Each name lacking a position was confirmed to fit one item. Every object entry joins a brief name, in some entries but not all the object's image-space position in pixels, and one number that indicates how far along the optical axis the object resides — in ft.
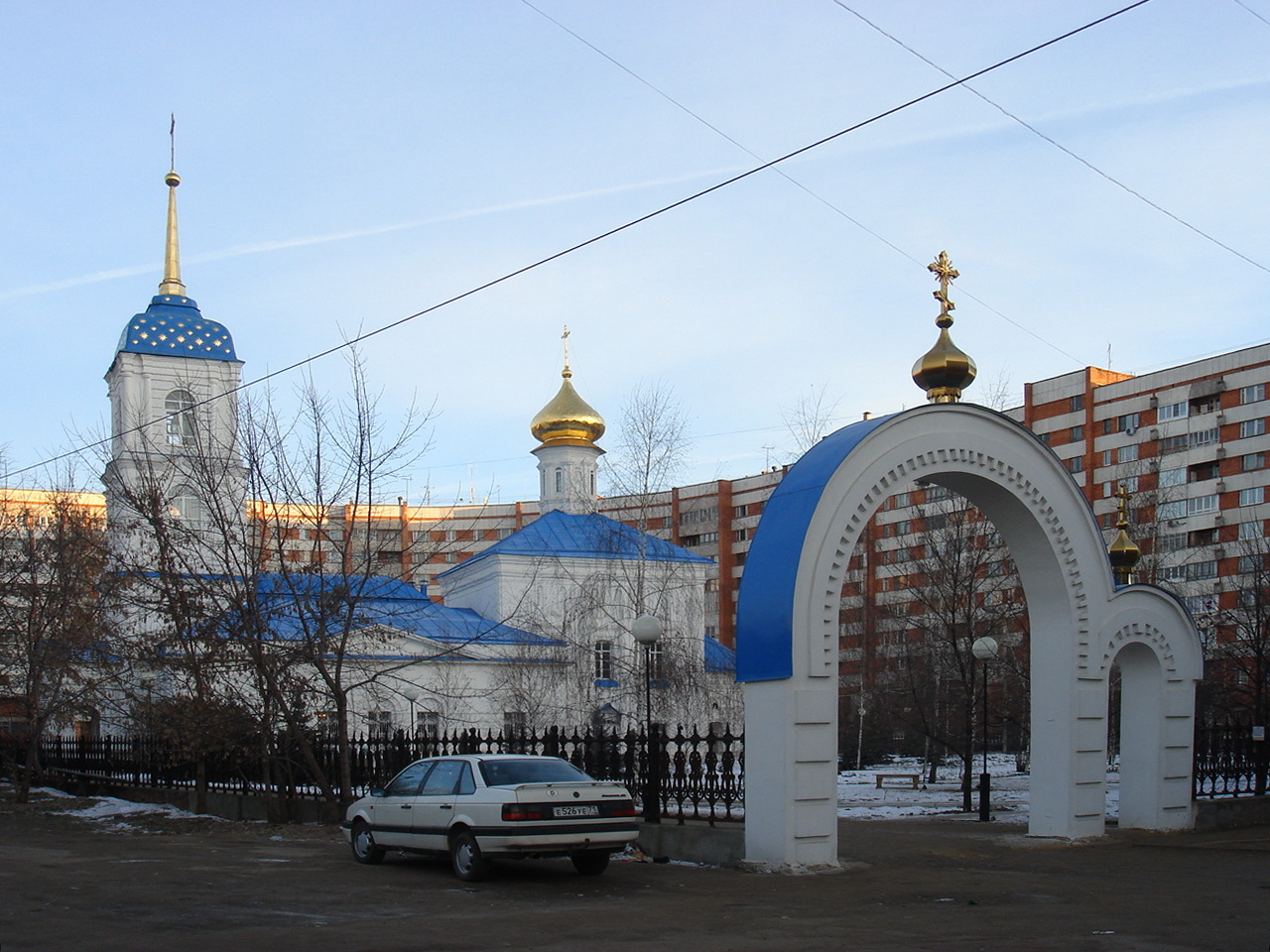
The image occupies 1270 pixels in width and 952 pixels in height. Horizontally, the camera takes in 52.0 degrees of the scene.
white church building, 125.49
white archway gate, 40.65
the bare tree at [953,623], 85.76
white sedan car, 37.93
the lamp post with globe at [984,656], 62.90
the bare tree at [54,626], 79.30
